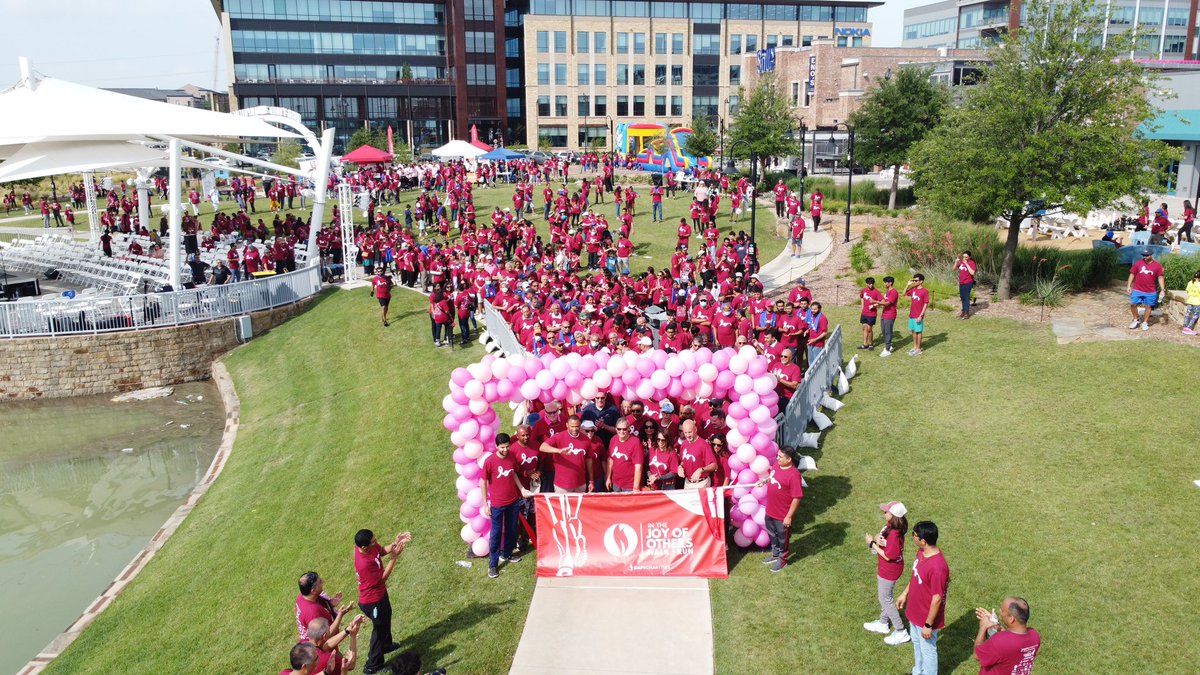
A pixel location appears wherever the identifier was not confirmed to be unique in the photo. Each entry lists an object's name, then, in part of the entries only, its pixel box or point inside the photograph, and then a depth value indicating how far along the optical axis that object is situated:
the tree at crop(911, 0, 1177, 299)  18.02
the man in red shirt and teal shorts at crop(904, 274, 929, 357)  16.17
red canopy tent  43.09
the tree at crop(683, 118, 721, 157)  47.25
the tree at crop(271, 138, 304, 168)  55.19
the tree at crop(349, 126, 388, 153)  66.81
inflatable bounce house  46.41
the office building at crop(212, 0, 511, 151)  85.25
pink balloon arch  10.27
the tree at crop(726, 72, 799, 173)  36.34
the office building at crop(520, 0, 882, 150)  85.38
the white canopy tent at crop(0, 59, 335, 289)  23.25
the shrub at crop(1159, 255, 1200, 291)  18.73
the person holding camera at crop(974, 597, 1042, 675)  6.08
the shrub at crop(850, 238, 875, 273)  23.81
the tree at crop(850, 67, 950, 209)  36.53
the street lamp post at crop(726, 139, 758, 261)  22.14
